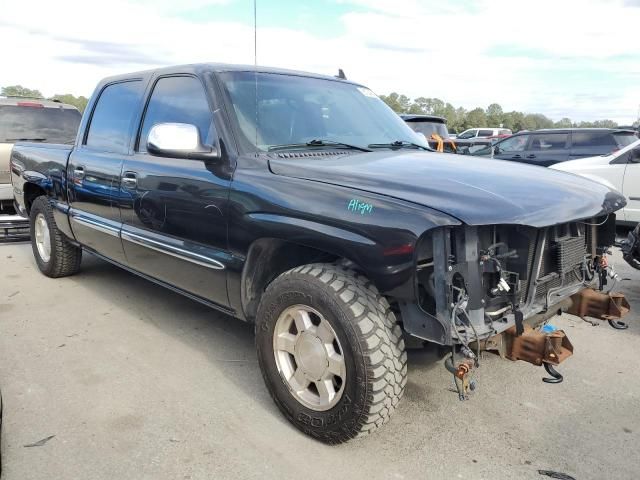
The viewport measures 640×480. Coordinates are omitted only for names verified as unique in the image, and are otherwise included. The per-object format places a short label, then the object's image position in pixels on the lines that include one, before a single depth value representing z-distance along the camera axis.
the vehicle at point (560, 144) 11.84
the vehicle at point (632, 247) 4.78
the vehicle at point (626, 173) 7.62
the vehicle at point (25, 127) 7.63
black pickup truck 2.43
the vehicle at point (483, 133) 32.31
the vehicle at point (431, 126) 13.57
